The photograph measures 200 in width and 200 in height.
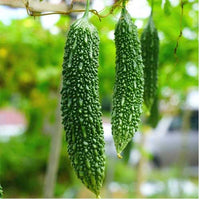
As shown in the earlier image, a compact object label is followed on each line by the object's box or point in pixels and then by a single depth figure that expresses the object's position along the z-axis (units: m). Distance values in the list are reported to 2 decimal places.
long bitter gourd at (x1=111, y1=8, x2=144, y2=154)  1.32
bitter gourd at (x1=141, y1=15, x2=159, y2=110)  1.48
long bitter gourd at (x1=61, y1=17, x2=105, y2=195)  1.25
